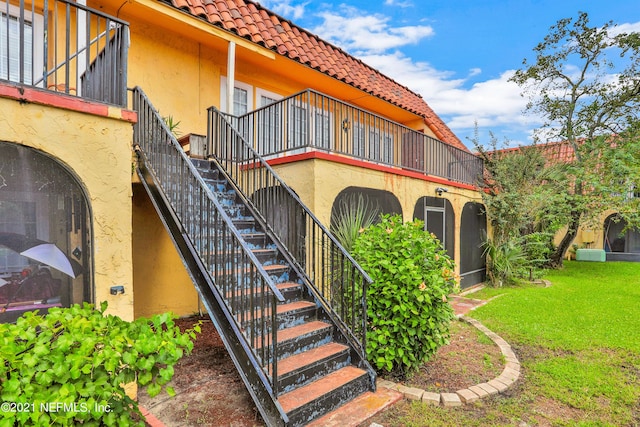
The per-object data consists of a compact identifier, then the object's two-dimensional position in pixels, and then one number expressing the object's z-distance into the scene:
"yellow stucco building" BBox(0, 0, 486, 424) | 3.15
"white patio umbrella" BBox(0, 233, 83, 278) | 3.07
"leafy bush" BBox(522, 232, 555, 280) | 10.38
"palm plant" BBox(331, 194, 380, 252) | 5.07
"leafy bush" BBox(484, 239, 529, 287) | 10.05
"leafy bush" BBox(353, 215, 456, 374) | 3.87
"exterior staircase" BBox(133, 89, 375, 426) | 3.20
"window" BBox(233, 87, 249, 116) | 7.59
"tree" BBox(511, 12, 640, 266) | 10.82
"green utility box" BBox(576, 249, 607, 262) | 15.92
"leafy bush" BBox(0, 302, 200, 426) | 1.67
